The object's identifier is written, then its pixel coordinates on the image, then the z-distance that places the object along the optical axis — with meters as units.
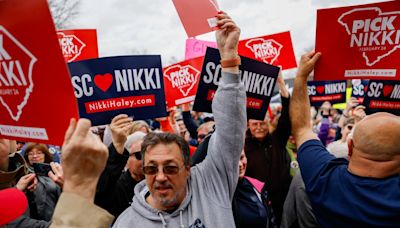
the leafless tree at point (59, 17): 19.90
